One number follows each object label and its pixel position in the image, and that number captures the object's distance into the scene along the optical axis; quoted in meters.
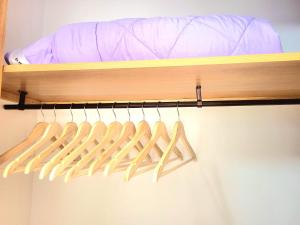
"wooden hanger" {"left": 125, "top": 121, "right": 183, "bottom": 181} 0.70
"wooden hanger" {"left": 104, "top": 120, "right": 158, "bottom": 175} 0.71
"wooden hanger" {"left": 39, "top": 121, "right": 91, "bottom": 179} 0.72
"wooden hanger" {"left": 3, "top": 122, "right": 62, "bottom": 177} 0.75
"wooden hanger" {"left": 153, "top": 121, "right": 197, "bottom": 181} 0.70
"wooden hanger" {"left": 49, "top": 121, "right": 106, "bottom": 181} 0.71
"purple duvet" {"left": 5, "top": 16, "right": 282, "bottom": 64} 0.70
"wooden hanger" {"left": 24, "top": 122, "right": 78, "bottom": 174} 0.75
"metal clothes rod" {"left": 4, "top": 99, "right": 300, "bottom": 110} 0.94
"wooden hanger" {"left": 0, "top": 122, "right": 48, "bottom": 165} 0.85
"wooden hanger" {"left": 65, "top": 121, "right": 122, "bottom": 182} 0.70
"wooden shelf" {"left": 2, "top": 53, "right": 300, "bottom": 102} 0.68
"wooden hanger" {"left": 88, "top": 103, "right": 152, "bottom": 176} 0.73
